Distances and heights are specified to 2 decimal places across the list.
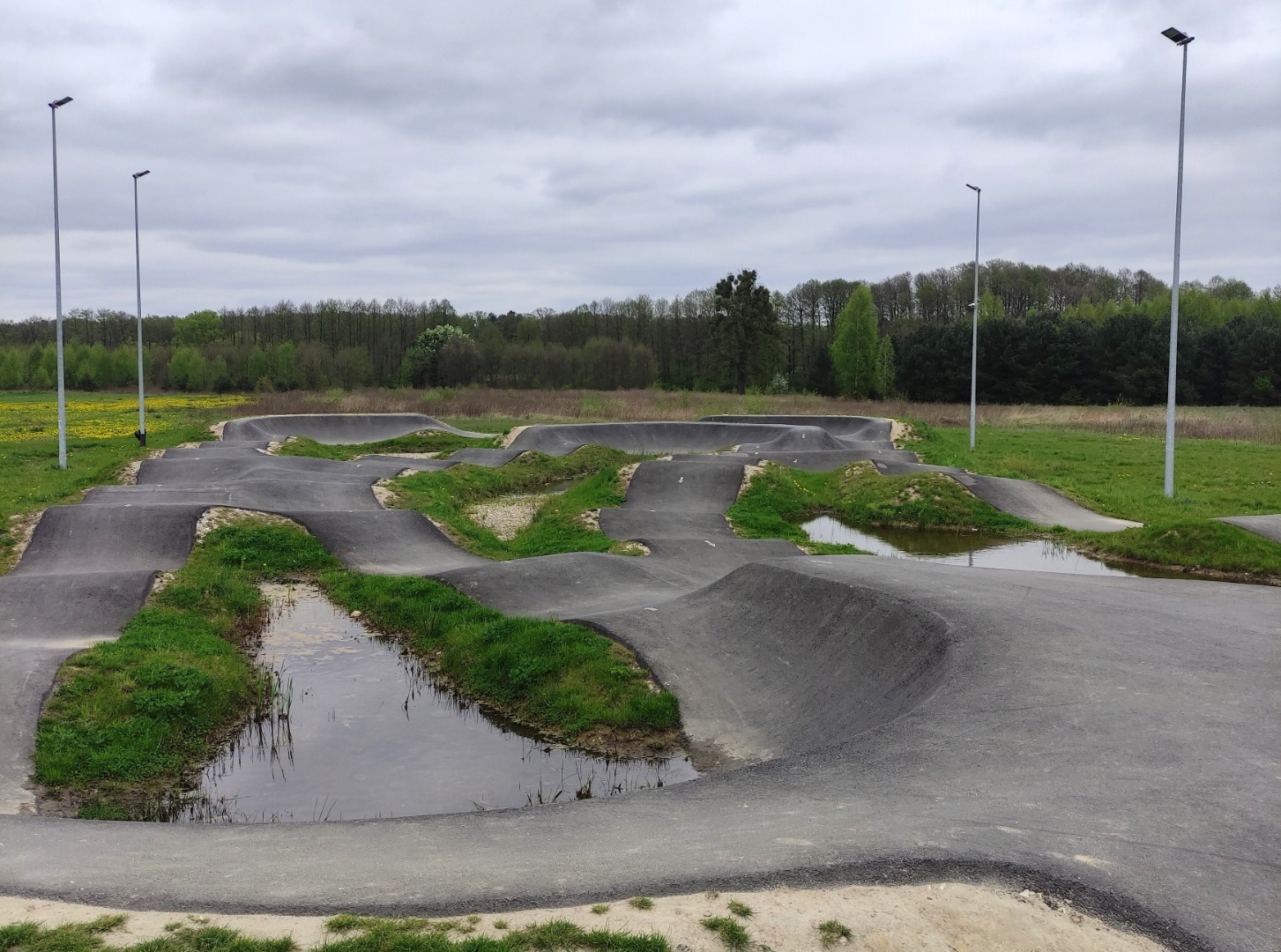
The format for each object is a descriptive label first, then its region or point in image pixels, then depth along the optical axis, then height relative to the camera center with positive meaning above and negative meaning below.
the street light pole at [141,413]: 34.41 -0.44
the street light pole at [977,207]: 35.44 +7.56
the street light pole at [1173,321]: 20.97 +2.12
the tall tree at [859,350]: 78.44 +4.68
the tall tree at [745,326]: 84.69 +7.05
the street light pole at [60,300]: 27.58 +3.05
